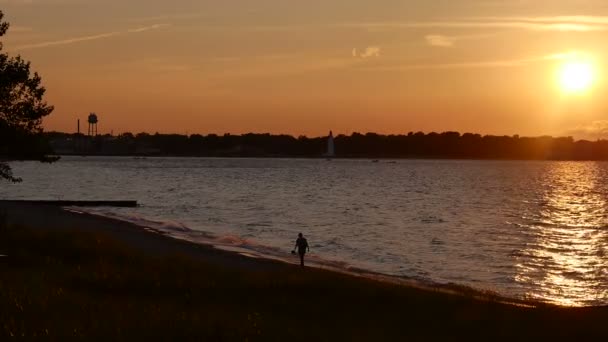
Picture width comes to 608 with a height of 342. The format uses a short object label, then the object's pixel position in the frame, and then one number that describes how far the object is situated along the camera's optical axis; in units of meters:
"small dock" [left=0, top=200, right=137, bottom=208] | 75.38
